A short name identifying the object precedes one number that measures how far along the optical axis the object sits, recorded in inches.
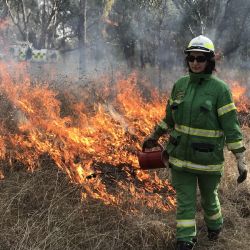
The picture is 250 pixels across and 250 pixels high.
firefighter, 115.4
